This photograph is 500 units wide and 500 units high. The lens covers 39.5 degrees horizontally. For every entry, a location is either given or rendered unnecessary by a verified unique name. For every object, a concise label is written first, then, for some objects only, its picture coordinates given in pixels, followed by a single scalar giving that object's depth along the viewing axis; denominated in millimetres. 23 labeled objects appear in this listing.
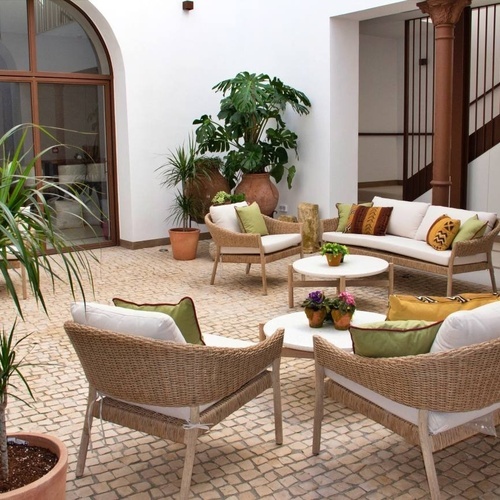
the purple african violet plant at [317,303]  4074
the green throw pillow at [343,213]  7223
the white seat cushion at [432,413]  2729
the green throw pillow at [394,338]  2803
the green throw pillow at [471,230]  5938
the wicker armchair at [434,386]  2662
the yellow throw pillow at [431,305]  3014
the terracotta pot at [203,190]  8812
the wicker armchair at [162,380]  2771
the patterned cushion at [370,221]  6926
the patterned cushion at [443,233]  6094
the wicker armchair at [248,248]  6578
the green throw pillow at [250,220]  6996
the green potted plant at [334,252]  5777
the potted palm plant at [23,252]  2127
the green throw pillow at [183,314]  3113
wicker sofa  5918
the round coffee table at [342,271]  5605
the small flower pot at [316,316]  4082
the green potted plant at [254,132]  8328
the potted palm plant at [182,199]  8250
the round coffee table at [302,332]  3789
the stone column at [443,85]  6992
